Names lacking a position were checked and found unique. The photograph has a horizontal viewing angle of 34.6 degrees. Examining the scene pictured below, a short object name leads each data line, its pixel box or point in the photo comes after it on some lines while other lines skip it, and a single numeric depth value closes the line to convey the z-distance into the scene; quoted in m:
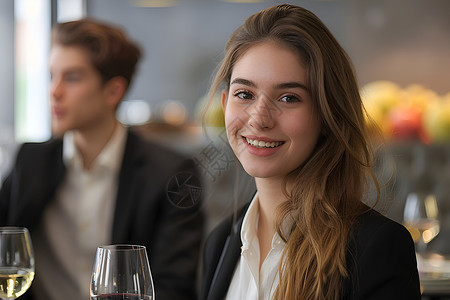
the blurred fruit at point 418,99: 2.99
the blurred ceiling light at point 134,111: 5.09
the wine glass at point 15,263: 1.15
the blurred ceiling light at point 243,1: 4.76
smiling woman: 0.99
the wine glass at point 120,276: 0.92
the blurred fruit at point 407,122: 2.84
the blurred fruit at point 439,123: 2.79
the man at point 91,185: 1.81
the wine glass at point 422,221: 2.05
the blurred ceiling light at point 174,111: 4.92
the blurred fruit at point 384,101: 2.95
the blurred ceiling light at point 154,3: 5.12
